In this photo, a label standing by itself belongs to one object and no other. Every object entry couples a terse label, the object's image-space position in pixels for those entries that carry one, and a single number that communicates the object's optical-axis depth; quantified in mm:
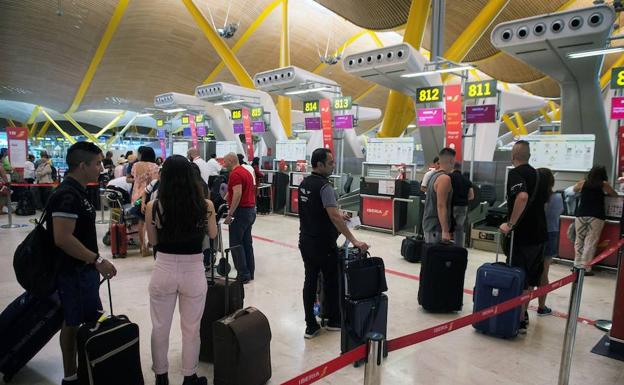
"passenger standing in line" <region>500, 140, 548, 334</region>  3422
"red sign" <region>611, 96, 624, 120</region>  6477
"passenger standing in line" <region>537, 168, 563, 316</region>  4090
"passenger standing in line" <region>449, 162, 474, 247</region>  4418
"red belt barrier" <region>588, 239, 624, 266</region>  3104
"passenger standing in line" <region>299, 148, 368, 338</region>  3133
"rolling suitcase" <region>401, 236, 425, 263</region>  6160
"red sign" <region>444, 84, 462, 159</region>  8570
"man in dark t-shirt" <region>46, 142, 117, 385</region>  2168
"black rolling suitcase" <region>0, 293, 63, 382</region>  2506
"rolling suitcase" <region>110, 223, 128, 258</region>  5914
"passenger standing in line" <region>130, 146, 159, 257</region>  5426
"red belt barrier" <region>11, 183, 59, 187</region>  9025
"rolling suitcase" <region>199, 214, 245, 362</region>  2766
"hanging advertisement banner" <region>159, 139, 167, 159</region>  21255
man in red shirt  4594
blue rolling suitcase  3355
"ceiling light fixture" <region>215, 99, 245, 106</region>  14281
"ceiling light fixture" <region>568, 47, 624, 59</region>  6039
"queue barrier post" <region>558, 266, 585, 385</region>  2462
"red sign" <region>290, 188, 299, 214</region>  10914
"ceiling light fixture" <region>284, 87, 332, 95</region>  11367
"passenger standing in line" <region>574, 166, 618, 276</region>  5254
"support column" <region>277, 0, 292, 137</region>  19406
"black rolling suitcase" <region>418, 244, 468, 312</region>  3893
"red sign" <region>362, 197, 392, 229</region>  8609
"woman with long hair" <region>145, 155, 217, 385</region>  2178
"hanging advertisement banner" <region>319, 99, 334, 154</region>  11023
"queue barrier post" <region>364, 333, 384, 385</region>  1502
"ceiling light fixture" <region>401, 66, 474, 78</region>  8617
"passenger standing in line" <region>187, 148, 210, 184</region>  7782
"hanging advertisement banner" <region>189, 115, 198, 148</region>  17408
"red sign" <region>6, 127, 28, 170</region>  9769
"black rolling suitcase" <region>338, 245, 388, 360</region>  2809
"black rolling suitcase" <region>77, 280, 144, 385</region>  2008
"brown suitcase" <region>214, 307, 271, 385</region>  2326
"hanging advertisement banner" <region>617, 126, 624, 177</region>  6414
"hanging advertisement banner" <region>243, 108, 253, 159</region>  14234
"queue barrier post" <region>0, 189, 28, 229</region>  7851
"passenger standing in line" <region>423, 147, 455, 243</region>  4125
